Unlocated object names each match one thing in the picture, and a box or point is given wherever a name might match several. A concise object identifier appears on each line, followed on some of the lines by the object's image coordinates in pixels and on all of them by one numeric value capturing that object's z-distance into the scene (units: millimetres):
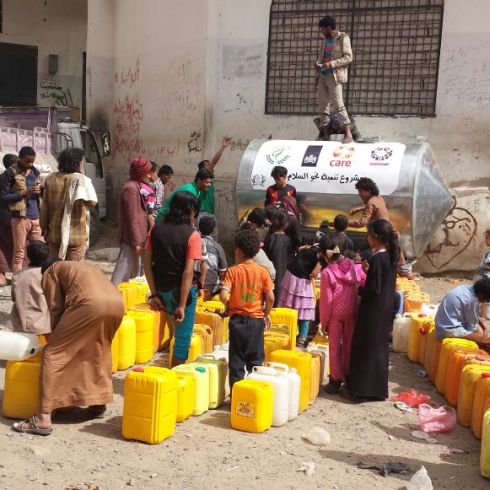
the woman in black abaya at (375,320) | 5781
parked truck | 12133
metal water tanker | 10336
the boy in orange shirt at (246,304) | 5453
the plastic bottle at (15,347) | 5023
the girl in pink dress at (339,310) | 6090
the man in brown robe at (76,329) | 4703
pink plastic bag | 5387
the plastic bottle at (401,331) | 7625
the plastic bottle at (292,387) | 5367
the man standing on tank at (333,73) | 11023
